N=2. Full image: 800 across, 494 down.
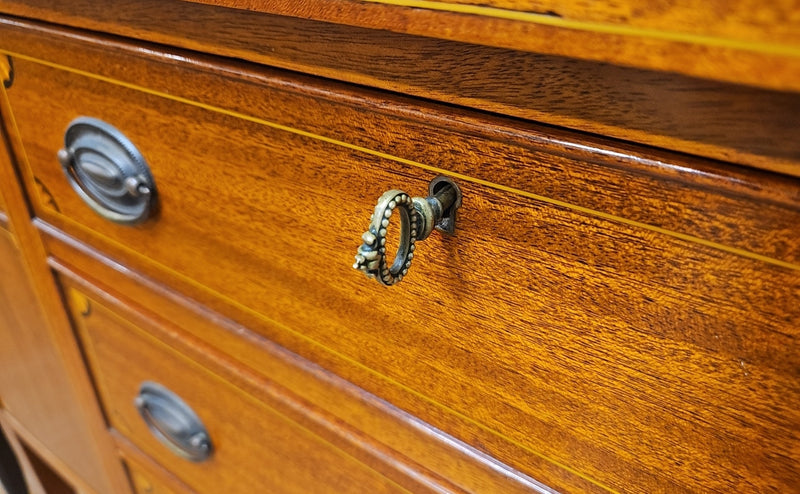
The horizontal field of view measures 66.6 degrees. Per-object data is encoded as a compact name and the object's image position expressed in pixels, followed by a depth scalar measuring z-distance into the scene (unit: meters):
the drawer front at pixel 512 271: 0.21
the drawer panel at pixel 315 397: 0.33
